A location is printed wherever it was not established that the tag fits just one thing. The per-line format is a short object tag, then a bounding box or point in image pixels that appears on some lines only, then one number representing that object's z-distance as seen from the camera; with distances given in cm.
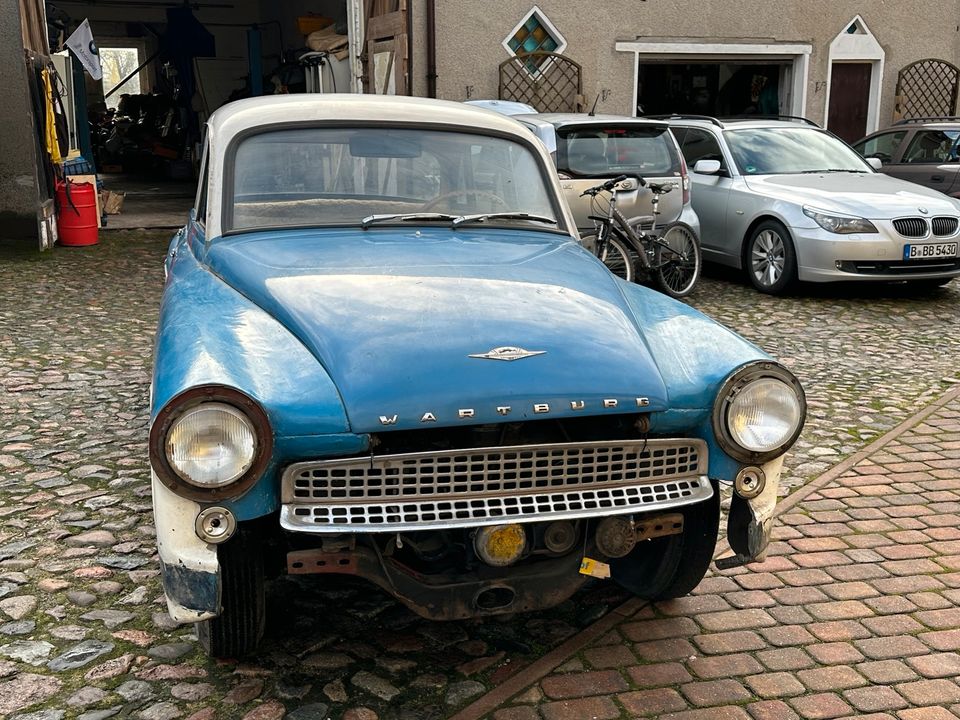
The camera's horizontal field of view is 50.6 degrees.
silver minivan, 954
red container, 1208
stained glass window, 1420
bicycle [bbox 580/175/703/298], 930
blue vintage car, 283
